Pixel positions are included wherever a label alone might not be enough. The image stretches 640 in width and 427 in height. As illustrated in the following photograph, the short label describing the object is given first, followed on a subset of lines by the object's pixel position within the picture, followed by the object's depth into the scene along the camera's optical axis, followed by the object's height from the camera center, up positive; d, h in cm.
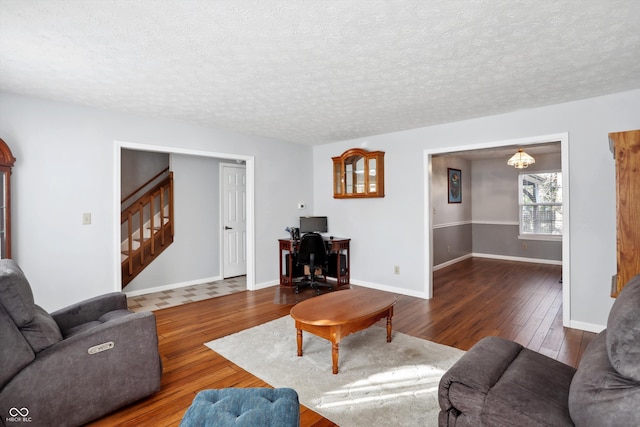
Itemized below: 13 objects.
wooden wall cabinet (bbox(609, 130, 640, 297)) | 207 +5
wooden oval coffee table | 253 -85
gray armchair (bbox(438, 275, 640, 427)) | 112 -77
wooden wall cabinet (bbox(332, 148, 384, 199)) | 492 +61
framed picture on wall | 711 +59
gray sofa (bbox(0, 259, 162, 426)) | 170 -87
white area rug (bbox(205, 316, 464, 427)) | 205 -125
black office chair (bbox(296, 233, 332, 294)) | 466 -58
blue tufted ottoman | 132 -86
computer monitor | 545 -20
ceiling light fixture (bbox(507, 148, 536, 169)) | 545 +89
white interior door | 573 -11
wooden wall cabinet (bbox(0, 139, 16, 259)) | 292 +13
